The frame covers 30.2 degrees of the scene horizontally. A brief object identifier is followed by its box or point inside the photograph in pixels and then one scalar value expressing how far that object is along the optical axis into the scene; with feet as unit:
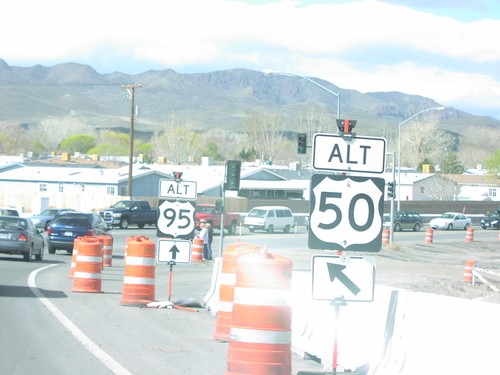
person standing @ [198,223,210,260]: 126.03
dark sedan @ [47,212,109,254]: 119.86
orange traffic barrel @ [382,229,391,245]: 183.04
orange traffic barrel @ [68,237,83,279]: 82.63
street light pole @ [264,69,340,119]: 130.31
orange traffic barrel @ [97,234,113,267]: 103.29
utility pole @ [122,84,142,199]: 213.79
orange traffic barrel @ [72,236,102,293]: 67.15
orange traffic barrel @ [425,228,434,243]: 195.62
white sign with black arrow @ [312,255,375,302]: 29.66
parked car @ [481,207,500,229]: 266.77
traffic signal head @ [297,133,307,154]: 128.08
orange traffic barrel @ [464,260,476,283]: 118.24
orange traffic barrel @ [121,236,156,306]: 59.41
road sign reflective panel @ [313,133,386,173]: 30.22
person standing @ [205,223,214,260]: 128.71
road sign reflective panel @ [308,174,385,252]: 29.53
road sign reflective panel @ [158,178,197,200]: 61.16
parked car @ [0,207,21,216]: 156.76
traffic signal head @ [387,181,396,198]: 169.37
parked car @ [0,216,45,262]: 99.40
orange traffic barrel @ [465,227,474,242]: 209.39
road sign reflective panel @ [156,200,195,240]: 60.70
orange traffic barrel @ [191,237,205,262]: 123.34
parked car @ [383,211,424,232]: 237.25
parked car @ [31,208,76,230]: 178.40
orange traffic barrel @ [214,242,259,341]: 46.06
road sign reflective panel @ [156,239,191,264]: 59.77
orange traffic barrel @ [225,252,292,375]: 31.96
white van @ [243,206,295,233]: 202.95
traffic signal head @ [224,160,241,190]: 87.80
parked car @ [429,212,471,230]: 254.88
